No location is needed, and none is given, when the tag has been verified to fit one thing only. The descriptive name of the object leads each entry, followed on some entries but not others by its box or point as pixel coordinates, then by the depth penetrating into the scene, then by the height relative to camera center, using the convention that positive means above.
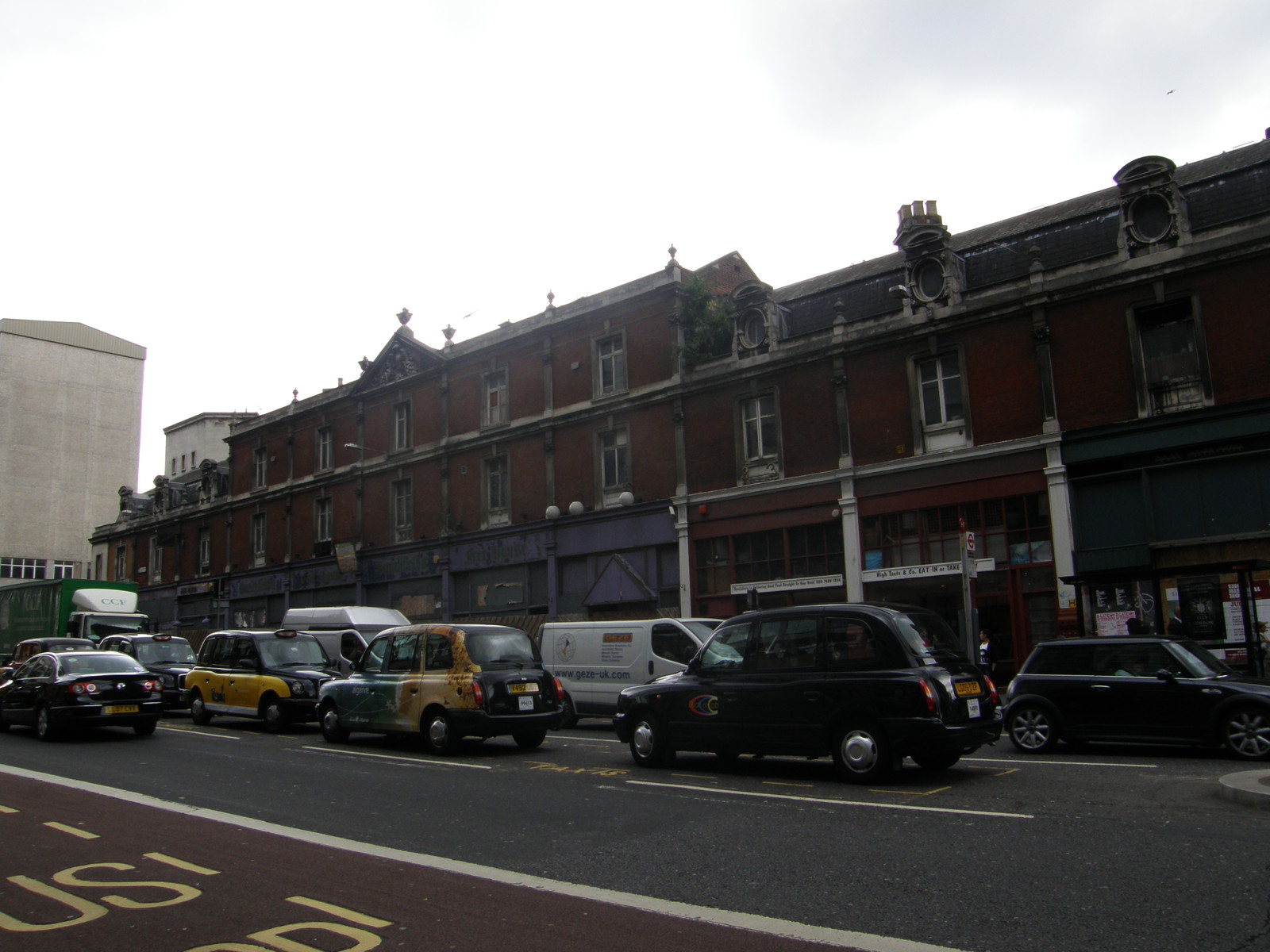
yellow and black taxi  17.47 -0.91
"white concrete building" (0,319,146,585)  77.06 +15.58
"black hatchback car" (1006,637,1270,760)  11.06 -1.14
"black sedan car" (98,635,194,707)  21.92 -0.60
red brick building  19.50 +4.46
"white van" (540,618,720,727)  17.02 -0.67
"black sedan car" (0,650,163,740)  15.67 -1.00
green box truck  30.20 +0.71
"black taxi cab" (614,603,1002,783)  9.43 -0.84
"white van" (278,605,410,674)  23.80 +0.00
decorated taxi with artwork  13.39 -0.95
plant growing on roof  28.42 +8.44
